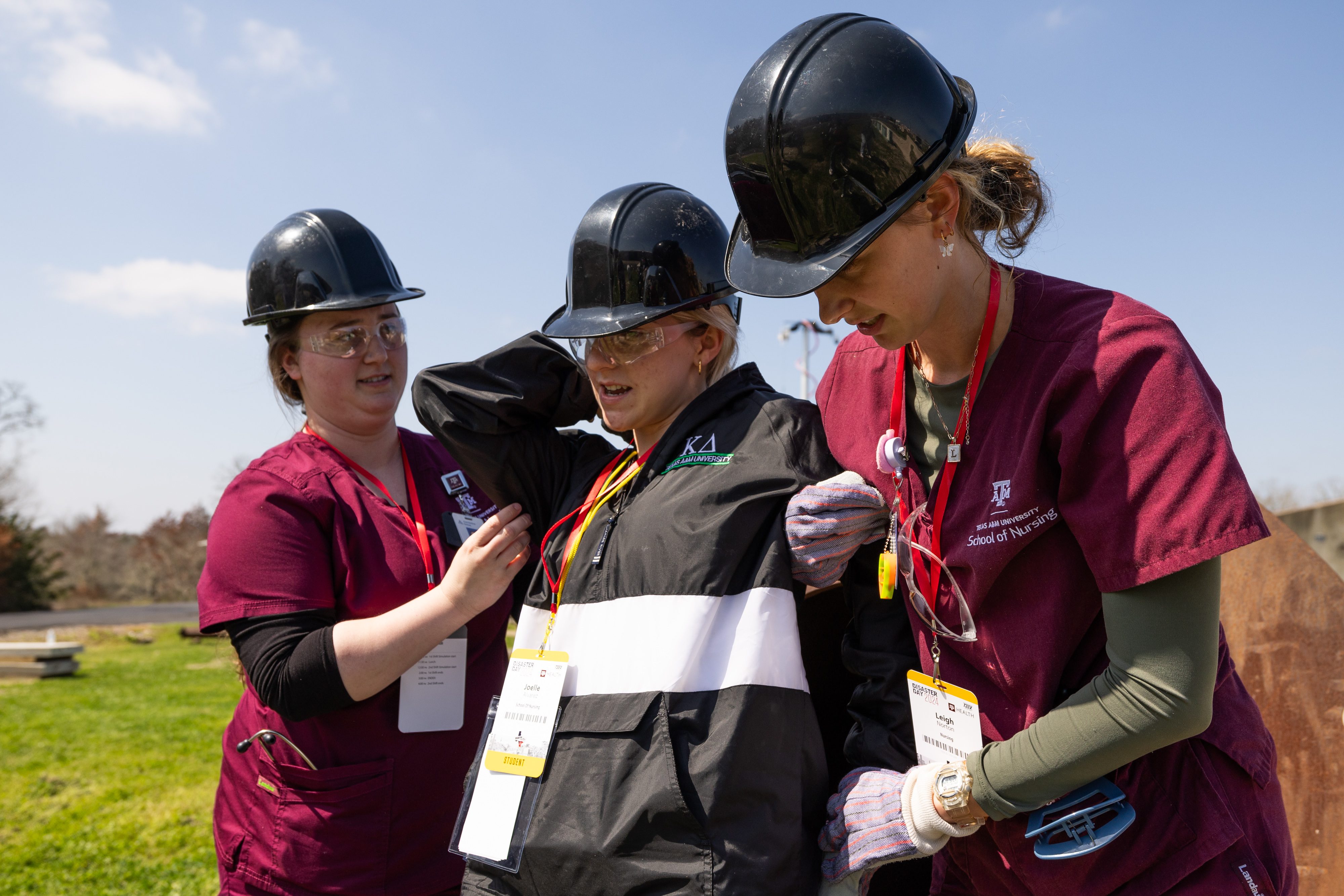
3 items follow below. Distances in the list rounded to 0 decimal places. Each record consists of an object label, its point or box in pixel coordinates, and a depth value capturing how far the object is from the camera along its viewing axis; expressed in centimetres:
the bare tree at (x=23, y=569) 2759
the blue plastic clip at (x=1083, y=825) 141
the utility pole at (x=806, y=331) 1501
